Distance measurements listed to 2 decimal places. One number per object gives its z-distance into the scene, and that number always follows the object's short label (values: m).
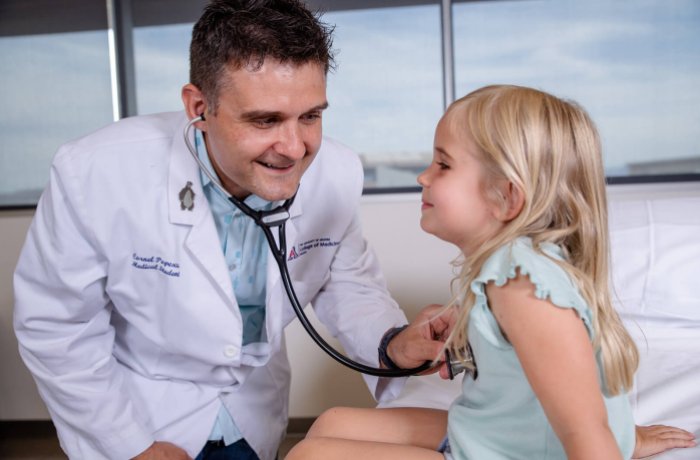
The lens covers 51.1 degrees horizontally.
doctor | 1.23
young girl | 0.88
